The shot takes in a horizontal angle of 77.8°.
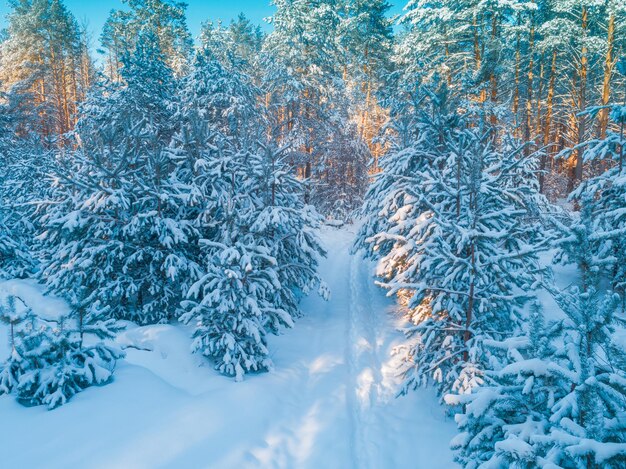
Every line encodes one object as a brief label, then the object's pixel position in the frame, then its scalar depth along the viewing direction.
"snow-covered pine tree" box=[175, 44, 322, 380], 8.51
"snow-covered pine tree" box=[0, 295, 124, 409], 5.66
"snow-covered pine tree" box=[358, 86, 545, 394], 6.89
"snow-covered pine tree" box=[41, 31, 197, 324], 10.01
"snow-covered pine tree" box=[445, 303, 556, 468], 3.62
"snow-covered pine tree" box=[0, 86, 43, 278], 12.98
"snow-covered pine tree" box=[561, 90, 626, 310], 7.47
